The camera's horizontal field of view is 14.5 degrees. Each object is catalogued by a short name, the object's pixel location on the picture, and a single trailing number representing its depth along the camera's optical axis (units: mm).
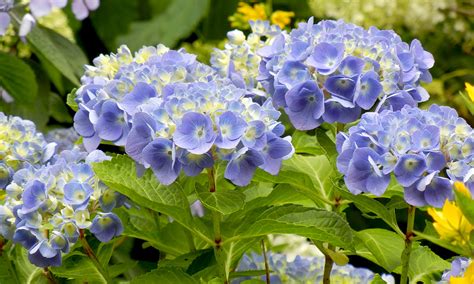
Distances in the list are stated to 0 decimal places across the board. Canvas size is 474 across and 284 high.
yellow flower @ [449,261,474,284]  1531
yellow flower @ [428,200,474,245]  1511
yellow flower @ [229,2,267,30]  2691
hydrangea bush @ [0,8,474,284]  1625
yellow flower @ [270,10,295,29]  2626
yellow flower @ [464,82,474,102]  1639
